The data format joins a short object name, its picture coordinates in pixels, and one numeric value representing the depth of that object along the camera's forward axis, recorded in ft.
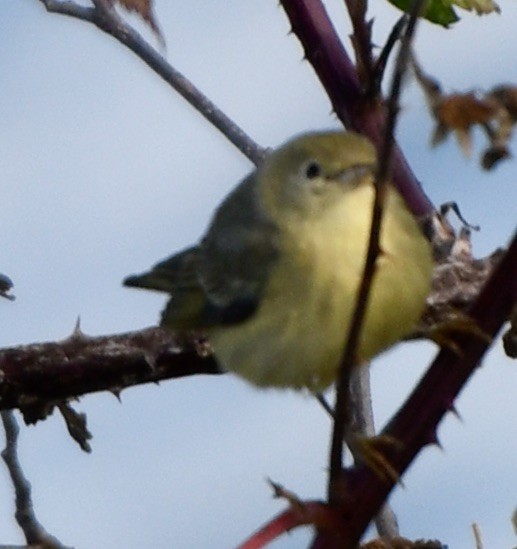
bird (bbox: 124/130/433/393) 12.54
